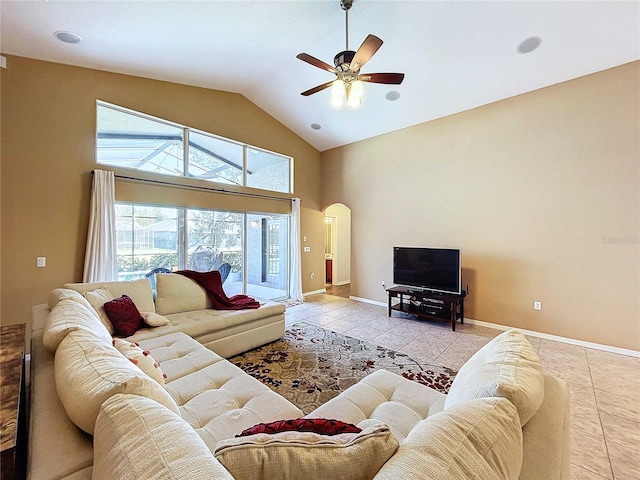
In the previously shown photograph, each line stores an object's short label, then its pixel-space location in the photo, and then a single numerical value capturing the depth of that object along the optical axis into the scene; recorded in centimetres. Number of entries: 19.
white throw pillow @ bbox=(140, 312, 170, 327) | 279
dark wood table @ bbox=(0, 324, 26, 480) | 84
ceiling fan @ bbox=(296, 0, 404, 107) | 264
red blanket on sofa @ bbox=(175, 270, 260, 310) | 355
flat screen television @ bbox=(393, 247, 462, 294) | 432
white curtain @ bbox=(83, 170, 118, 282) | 352
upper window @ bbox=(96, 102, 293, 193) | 385
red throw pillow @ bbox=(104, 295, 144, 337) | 260
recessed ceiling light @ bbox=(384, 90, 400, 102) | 435
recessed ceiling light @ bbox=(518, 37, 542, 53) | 315
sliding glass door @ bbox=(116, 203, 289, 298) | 405
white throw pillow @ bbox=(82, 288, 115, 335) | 261
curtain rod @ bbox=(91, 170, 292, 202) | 393
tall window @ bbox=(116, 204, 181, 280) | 396
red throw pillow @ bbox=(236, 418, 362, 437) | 88
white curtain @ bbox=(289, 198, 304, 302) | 600
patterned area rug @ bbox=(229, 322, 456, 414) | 255
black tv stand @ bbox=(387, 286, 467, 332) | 425
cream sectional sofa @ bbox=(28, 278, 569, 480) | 70
